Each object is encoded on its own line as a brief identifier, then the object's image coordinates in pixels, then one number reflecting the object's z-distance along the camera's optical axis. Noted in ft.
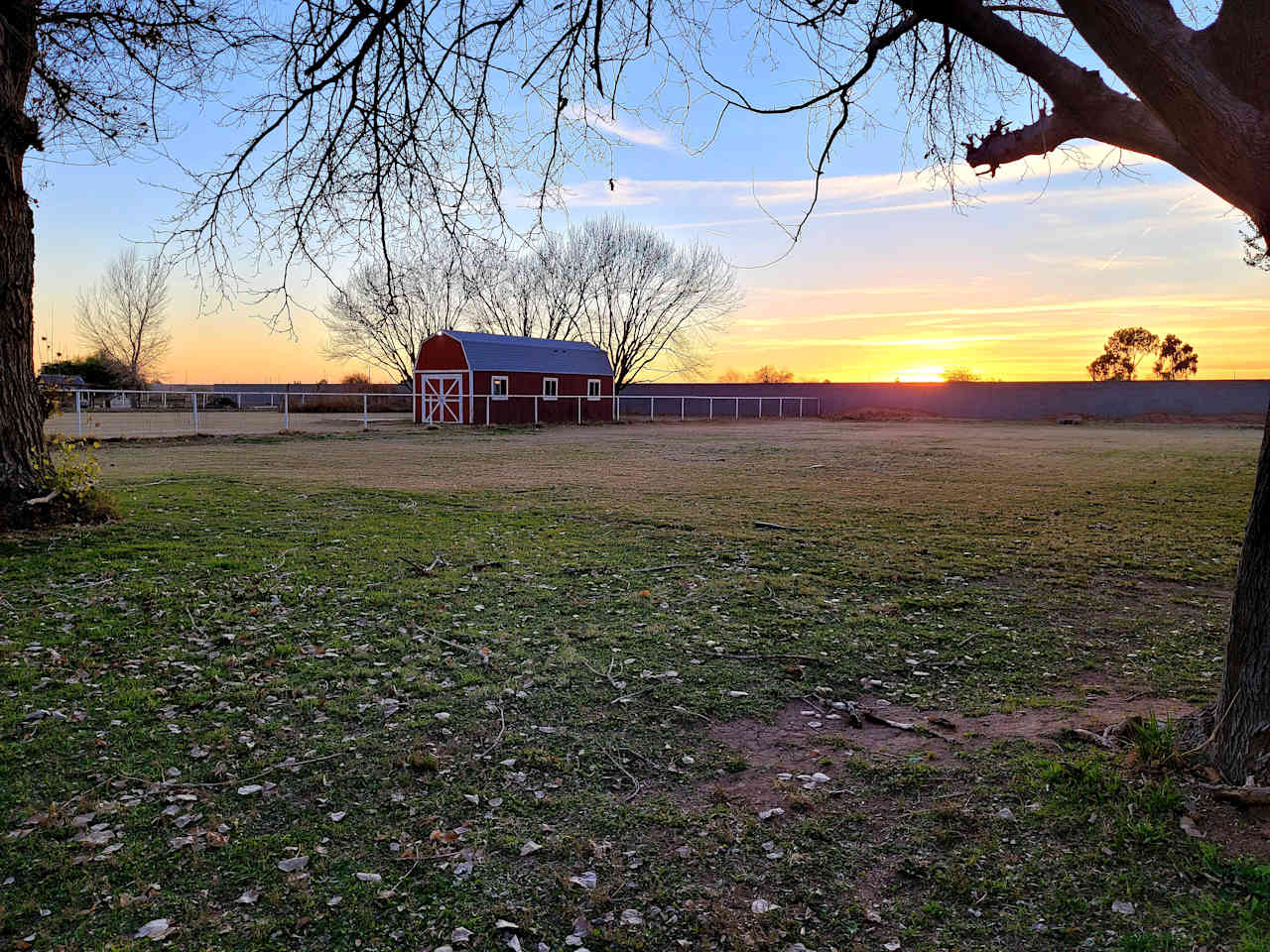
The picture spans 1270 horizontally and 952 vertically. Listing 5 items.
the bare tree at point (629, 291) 145.89
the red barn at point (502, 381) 114.42
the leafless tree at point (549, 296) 143.84
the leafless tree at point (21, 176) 25.72
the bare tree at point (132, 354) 164.04
